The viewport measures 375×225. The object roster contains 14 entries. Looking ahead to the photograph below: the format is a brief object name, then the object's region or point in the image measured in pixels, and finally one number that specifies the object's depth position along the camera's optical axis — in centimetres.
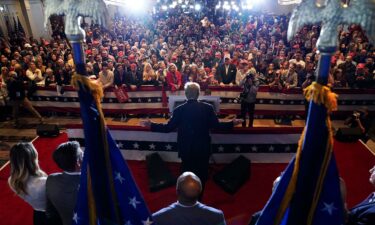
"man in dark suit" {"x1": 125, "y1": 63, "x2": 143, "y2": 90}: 911
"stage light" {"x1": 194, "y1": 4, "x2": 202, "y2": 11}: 2577
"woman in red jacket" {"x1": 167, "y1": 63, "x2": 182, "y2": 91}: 895
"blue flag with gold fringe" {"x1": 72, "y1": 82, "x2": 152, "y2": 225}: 262
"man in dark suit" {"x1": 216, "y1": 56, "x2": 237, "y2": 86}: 977
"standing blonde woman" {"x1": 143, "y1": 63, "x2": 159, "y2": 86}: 934
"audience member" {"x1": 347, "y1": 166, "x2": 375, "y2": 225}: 265
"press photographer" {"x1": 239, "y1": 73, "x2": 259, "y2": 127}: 752
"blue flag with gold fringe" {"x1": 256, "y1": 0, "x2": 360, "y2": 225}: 203
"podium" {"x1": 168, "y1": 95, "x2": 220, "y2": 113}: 546
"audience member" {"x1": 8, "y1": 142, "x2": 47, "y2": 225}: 297
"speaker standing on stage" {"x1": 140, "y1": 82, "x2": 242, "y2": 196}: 402
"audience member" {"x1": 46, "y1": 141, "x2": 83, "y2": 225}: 288
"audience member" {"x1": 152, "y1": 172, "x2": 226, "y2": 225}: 268
